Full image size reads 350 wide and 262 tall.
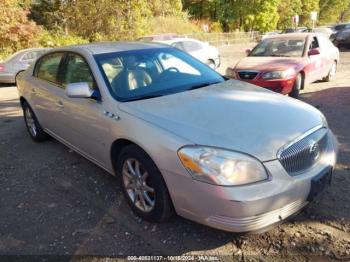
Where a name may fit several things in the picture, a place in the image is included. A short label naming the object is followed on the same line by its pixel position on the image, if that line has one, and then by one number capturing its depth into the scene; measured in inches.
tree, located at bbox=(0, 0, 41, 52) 705.6
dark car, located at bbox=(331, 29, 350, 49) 897.5
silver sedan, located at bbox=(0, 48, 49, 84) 516.7
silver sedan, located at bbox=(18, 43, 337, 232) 104.3
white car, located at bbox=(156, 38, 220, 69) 532.4
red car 301.9
